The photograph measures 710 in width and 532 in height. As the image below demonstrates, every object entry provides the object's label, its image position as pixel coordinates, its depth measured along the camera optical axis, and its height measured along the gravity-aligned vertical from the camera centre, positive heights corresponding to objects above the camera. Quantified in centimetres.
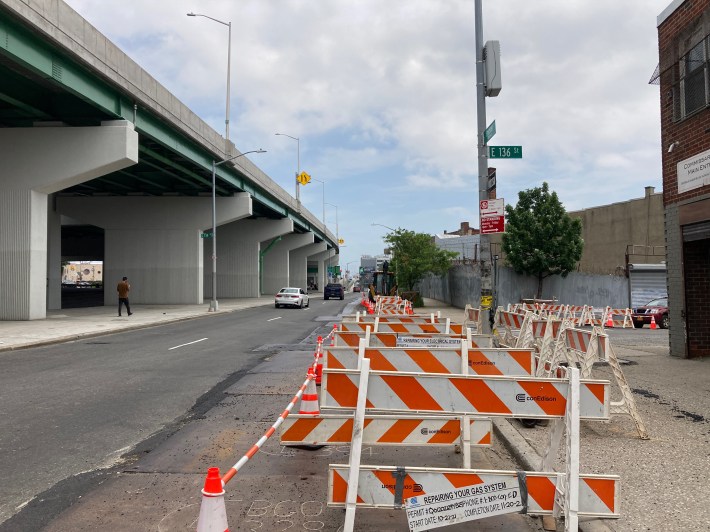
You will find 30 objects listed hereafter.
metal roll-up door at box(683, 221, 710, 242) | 1050 +89
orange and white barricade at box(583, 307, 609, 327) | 1949 -149
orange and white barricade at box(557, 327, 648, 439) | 608 -97
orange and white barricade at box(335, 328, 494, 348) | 636 -74
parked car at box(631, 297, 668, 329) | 2222 -152
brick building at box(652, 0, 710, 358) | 1050 +224
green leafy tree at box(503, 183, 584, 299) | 3056 +243
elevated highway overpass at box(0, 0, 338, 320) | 1770 +630
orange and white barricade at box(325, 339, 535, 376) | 514 -77
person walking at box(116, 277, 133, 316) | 2494 -26
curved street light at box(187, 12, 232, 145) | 3395 +1325
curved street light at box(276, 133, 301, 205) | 5801 +990
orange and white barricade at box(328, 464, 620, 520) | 346 -132
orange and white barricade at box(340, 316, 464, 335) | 904 -78
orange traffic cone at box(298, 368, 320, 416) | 607 -130
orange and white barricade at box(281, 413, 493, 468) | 403 -114
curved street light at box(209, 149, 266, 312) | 3106 +614
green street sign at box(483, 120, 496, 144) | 1126 +309
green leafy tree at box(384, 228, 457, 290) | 3722 +172
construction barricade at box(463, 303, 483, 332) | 1203 -104
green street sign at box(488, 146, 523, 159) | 1136 +266
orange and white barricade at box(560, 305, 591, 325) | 1861 -134
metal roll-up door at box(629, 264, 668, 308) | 2584 -28
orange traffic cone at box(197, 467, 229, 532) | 294 -120
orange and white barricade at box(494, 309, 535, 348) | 914 -91
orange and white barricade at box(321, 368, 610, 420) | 374 -81
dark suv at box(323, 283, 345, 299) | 5669 -93
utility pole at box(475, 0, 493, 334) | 1190 +245
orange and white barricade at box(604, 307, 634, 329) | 2206 -172
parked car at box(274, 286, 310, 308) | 3575 -102
